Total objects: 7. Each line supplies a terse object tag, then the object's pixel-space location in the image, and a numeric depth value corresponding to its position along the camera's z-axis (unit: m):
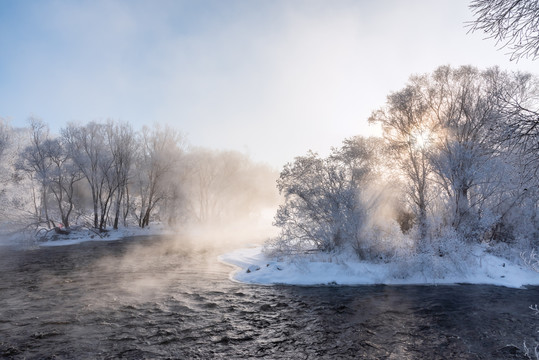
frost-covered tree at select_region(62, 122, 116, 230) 39.53
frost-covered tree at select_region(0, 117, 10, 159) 38.10
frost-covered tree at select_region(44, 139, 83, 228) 36.50
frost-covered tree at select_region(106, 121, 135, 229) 43.16
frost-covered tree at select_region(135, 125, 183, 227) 47.35
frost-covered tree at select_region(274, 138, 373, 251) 19.91
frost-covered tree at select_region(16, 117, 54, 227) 35.66
